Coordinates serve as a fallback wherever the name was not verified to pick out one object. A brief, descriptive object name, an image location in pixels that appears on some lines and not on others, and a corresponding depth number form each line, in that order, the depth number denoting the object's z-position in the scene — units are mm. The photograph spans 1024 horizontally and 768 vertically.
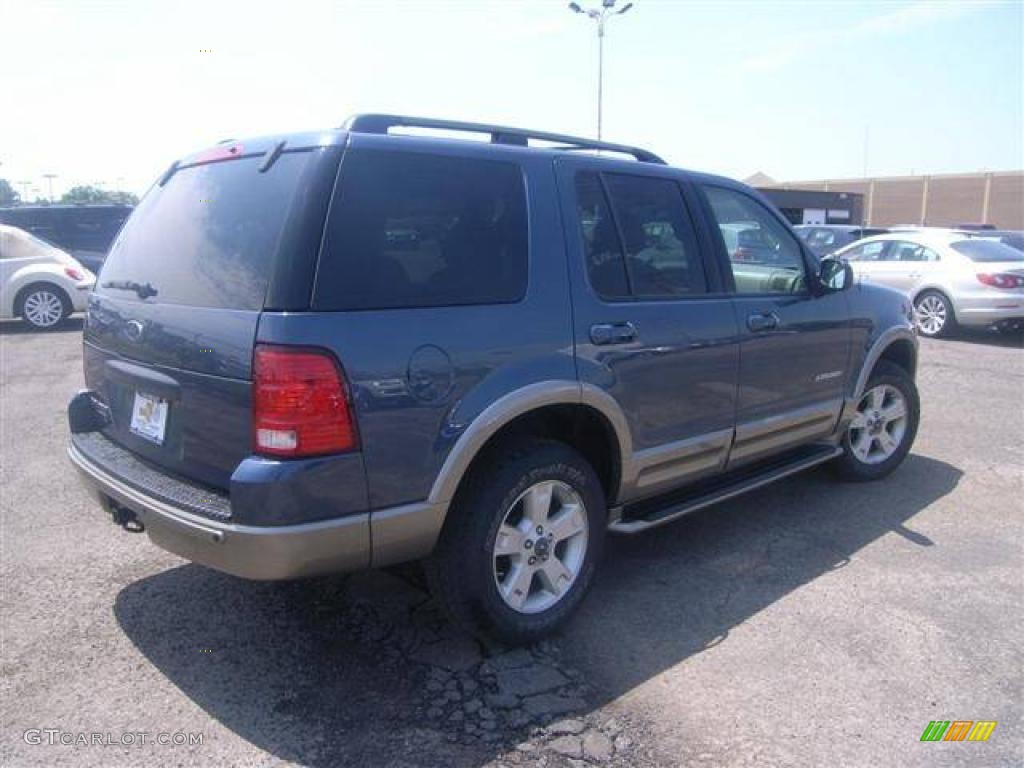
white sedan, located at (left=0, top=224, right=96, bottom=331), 11867
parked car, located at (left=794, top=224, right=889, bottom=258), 16922
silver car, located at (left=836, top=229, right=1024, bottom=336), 11359
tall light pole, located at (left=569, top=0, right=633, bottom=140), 23734
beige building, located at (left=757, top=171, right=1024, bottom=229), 62625
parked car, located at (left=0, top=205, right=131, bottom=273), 14766
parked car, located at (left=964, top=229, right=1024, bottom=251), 17500
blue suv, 2635
